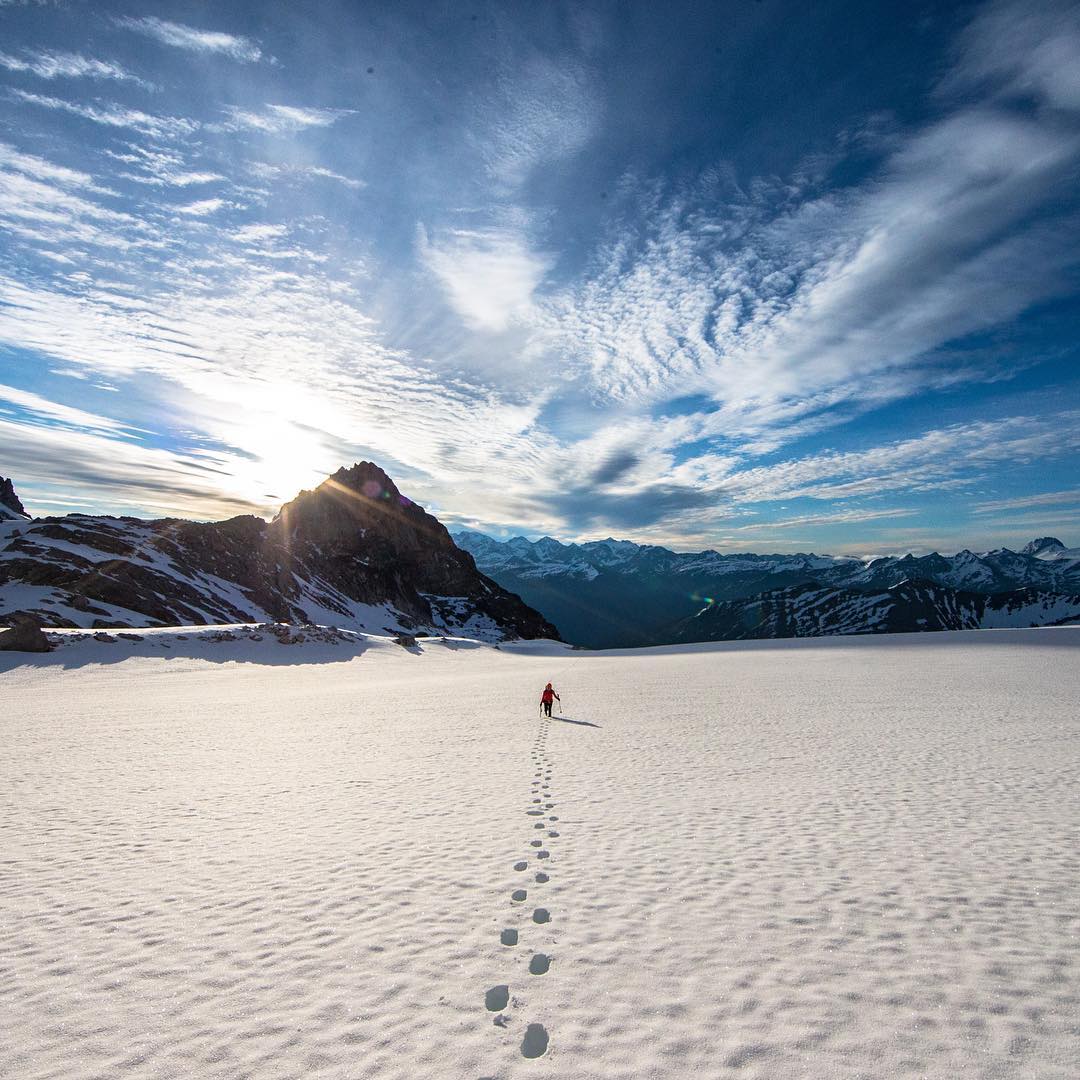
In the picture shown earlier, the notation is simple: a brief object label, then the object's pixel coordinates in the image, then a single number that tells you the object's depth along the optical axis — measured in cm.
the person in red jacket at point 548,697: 2298
